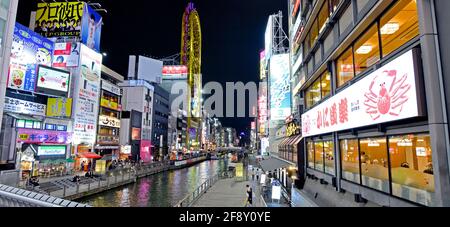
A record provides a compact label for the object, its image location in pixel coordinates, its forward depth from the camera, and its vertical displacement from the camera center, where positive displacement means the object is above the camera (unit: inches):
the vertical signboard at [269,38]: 2841.5 +1229.8
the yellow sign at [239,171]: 1524.4 -157.3
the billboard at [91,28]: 1841.8 +865.6
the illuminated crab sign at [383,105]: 224.7 +47.1
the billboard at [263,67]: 3732.3 +1172.3
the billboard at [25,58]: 1340.2 +476.2
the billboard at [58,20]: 1800.0 +871.6
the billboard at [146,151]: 2768.2 -80.4
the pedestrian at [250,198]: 743.1 -153.8
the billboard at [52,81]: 1478.5 +371.5
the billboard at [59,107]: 1524.4 +219.5
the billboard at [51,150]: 1459.2 -41.6
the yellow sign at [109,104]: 2096.5 +335.6
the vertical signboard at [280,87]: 2132.1 +494.3
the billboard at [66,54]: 1705.2 +594.1
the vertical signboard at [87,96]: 1731.1 +331.2
